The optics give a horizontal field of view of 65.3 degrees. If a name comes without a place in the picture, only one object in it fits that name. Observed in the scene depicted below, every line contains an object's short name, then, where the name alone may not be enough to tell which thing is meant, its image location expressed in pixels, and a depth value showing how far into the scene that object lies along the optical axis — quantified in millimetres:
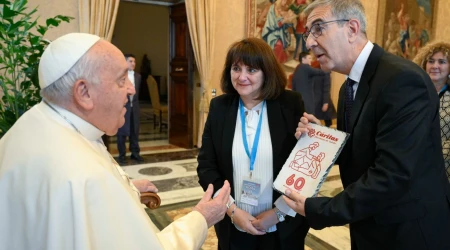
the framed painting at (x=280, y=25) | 7523
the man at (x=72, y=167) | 1079
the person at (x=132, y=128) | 6072
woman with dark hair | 1963
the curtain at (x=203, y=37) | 6883
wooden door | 7188
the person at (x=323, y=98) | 7142
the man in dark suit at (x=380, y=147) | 1330
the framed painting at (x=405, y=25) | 9359
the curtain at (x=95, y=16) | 5871
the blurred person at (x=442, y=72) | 2564
